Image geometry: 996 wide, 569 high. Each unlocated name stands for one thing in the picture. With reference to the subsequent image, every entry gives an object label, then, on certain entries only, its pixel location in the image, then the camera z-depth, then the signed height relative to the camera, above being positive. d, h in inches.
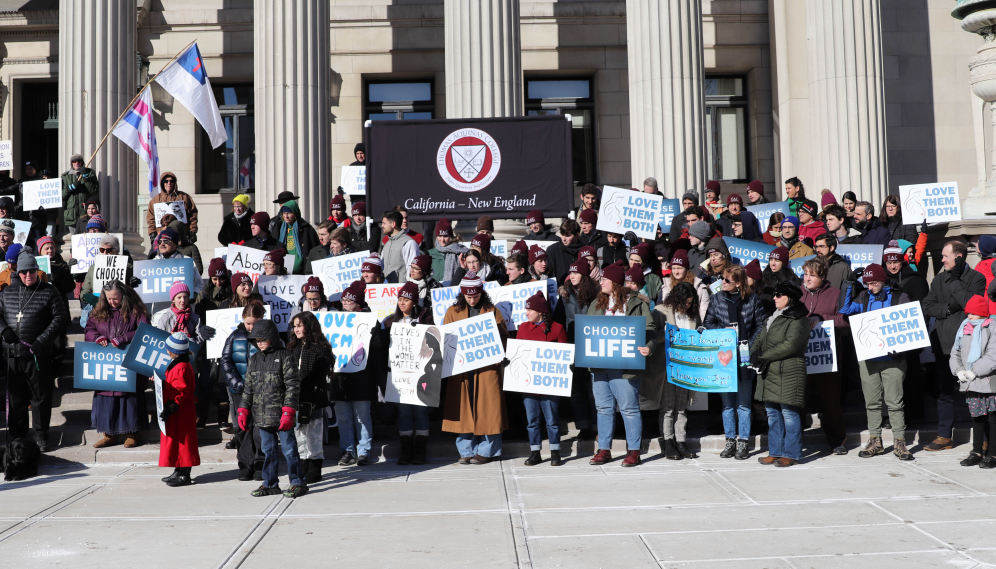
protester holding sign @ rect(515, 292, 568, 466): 445.4 -29.4
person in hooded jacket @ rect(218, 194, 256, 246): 603.2 +71.3
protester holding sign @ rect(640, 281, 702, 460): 450.0 -26.6
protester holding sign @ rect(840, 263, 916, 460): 437.7 -23.9
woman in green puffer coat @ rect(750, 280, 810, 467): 426.6 -20.1
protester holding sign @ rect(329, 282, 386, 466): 444.8 -27.0
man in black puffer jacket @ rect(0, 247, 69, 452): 455.5 +2.5
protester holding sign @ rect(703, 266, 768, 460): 447.5 +2.8
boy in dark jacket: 388.8 -24.2
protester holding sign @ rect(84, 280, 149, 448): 461.7 +2.0
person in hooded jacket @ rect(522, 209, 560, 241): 545.6 +59.1
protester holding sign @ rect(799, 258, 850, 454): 451.5 +3.5
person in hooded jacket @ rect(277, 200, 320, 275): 575.2 +61.4
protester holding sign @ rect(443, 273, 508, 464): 446.6 -29.7
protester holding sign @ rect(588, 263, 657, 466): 440.8 -23.8
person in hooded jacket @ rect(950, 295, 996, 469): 411.8 -20.1
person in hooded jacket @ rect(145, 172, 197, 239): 608.1 +89.5
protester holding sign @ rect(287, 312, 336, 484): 401.7 -19.3
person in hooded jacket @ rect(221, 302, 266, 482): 418.9 -12.2
